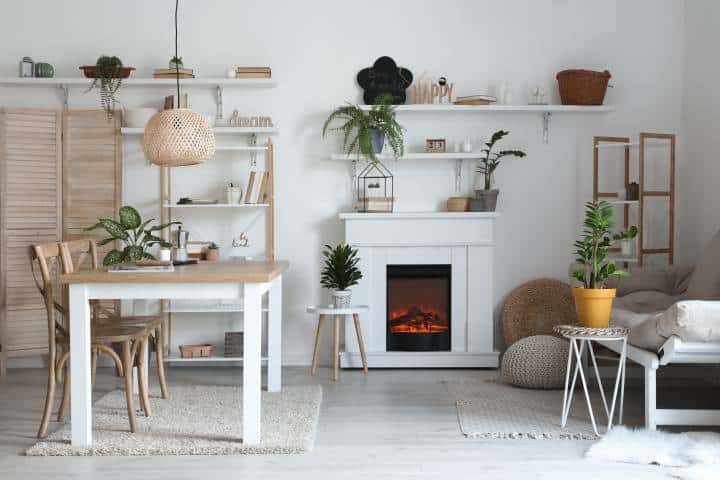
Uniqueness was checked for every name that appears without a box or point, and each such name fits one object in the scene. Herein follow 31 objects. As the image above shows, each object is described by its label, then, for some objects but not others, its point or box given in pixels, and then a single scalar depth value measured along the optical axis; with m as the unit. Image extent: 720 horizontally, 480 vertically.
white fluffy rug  3.42
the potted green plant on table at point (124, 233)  4.84
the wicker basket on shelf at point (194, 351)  5.52
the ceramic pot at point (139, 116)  5.55
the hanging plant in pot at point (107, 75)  5.51
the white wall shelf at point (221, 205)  5.45
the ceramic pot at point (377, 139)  5.55
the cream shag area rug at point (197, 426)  3.61
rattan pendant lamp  4.02
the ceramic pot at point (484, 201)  5.61
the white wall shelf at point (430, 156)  5.60
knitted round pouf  4.80
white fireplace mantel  5.60
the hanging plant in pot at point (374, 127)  5.53
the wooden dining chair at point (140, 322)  4.18
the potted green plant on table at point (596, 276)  3.86
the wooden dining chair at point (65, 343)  3.77
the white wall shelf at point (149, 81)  5.56
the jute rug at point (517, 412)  3.88
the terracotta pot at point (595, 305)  3.85
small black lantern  5.75
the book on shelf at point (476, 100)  5.63
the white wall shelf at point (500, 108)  5.65
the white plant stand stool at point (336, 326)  5.29
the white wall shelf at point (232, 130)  5.52
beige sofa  3.60
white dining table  3.63
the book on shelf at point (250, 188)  5.56
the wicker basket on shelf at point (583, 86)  5.61
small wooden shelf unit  5.40
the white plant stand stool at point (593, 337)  3.75
